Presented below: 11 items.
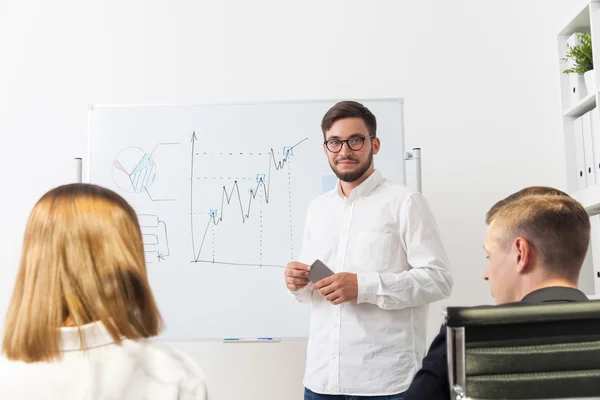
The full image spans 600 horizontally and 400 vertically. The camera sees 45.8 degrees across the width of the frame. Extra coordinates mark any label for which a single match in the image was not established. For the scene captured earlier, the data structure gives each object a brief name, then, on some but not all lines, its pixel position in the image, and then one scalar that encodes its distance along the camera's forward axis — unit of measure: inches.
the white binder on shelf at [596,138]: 117.3
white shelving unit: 114.6
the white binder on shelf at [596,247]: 116.3
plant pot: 117.6
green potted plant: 119.0
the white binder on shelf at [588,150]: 120.1
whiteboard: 114.3
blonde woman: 42.2
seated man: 54.2
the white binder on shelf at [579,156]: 123.2
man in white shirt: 89.9
